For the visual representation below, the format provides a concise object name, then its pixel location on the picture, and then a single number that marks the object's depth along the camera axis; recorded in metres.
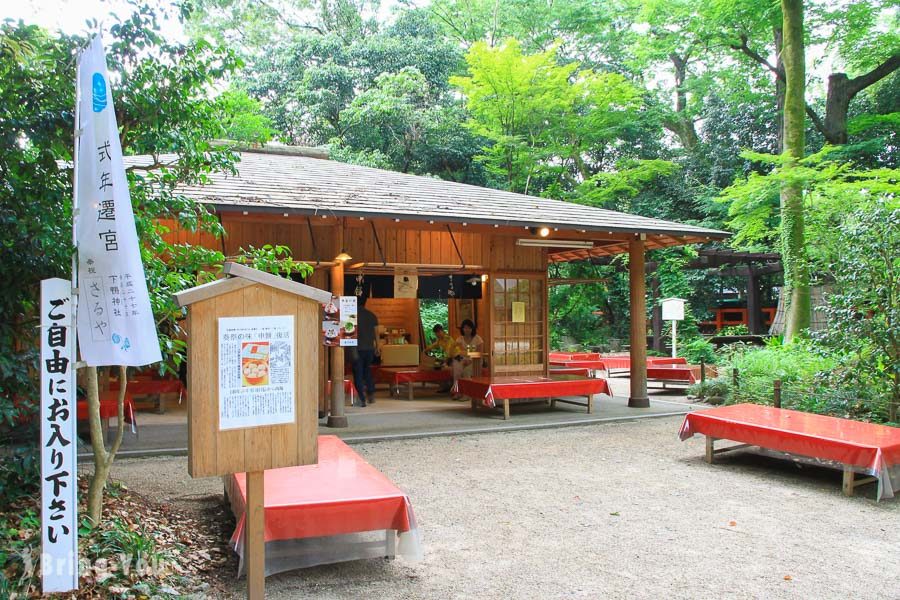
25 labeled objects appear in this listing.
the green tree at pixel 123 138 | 3.88
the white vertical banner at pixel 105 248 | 3.11
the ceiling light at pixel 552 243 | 11.48
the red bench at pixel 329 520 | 3.85
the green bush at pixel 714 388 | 11.42
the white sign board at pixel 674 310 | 15.67
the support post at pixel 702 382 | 11.87
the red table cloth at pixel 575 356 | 16.62
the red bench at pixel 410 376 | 12.02
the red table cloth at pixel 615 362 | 15.90
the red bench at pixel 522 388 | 9.55
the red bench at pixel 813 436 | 5.61
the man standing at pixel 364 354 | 11.10
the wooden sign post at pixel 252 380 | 3.08
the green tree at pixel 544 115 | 19.20
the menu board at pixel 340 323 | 8.81
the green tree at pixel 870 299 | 7.68
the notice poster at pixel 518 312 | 11.91
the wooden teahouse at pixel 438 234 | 8.84
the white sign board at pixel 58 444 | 3.09
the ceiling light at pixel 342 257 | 9.12
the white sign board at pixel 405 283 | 11.25
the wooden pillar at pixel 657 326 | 20.88
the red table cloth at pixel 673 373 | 13.66
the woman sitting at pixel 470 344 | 11.86
